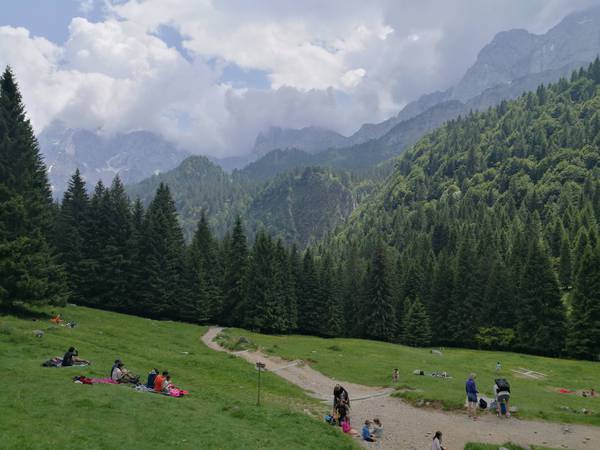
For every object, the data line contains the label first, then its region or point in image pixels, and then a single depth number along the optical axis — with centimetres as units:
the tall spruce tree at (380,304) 9650
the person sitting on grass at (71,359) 2970
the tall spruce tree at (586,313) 7150
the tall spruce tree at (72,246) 7425
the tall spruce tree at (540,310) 7800
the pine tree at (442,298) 9594
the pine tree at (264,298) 8325
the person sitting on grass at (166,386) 2689
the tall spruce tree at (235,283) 8631
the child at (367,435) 2342
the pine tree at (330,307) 9444
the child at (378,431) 2406
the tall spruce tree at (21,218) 4438
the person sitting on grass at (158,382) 2695
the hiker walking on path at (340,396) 2532
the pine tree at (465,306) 9200
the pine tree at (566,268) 10956
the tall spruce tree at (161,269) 7956
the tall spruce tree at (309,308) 9481
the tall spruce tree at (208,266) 8481
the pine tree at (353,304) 10062
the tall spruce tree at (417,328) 9012
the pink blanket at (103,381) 2622
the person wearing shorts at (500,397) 2697
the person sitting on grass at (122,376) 2766
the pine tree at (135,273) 7925
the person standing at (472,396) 2711
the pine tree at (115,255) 7725
